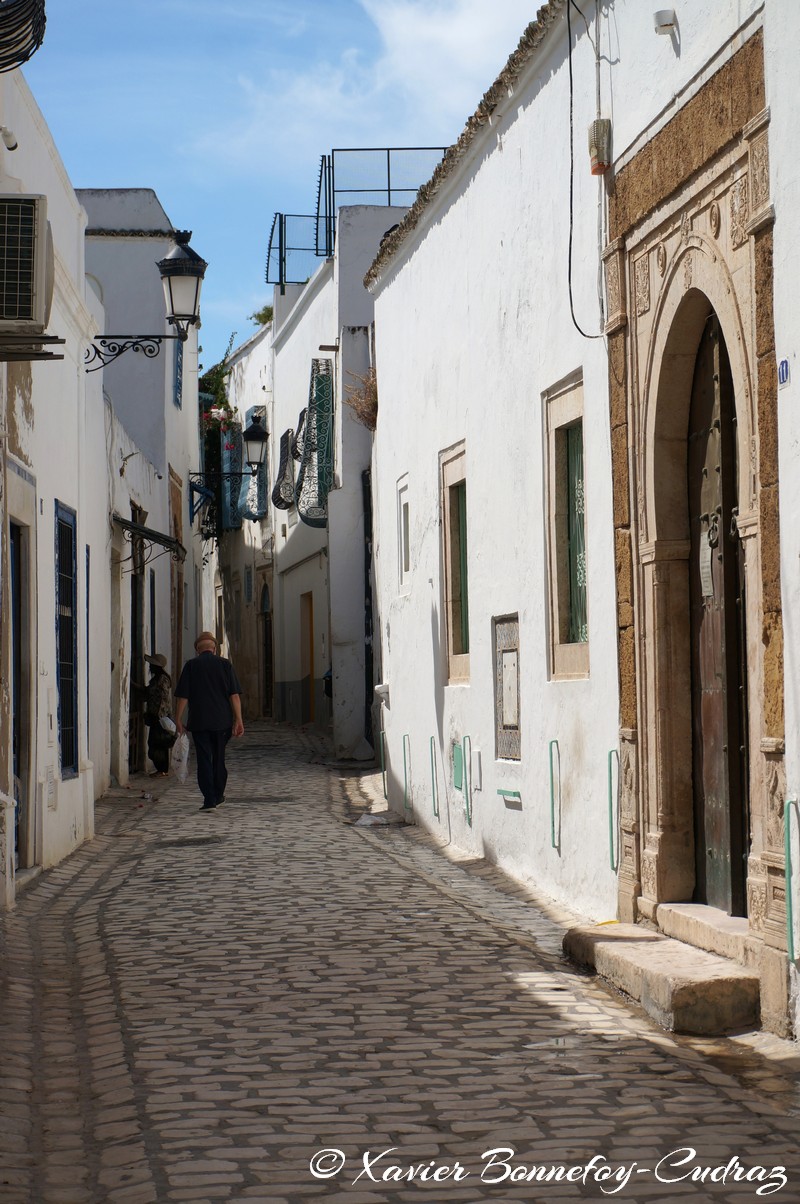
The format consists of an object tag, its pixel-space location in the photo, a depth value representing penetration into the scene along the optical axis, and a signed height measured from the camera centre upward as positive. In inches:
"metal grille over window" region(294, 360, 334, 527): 859.4 +122.6
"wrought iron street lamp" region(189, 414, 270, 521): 1010.1 +145.6
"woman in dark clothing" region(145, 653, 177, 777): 684.7 -19.0
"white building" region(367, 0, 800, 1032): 230.5 +37.8
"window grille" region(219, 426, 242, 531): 1285.7 +160.7
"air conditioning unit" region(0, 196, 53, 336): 267.3 +70.3
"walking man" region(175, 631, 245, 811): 547.5 -14.0
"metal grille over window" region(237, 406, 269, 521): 1190.9 +135.8
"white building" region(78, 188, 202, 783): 665.0 +126.5
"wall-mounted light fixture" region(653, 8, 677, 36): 271.9 +111.4
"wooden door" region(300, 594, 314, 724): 1048.2 +5.7
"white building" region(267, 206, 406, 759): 823.1 +109.4
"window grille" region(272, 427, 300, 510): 1027.9 +120.6
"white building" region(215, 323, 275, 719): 1209.4 +103.3
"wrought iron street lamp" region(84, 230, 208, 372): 526.6 +130.7
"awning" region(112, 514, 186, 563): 632.4 +57.6
